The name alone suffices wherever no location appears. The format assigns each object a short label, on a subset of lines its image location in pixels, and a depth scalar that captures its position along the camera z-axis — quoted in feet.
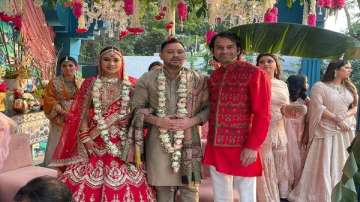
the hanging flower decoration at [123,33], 16.60
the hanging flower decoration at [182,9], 12.84
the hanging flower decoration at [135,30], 14.57
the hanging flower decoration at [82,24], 16.37
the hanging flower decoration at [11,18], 18.09
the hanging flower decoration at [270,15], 13.03
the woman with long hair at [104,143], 10.46
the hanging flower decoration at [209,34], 13.72
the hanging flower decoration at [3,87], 19.23
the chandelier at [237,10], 12.81
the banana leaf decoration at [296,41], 8.77
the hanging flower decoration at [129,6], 12.93
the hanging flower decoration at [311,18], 13.16
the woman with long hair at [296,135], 15.66
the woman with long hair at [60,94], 15.71
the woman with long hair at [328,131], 14.82
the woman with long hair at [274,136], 13.25
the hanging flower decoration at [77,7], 14.70
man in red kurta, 9.84
